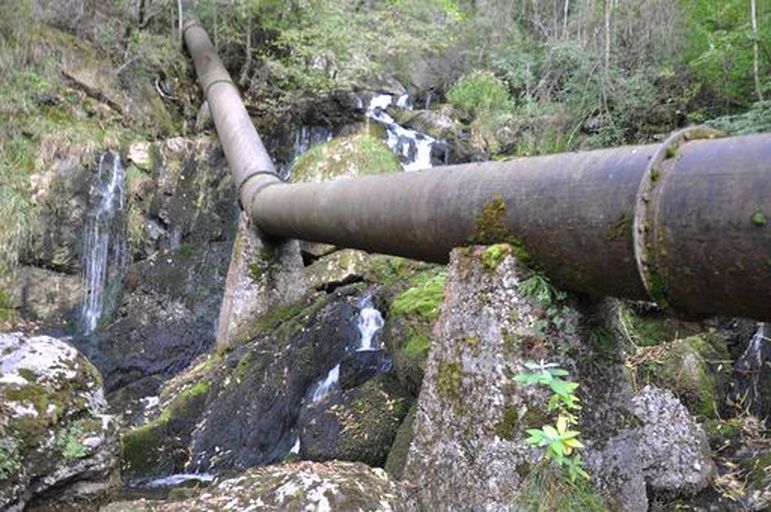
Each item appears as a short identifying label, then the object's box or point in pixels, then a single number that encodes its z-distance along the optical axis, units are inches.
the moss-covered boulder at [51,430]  162.4
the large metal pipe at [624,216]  80.7
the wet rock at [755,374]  225.3
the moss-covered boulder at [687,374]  210.7
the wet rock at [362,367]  223.0
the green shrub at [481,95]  561.3
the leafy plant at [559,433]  89.5
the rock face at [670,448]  160.6
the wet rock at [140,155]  425.7
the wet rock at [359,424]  178.1
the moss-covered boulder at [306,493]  126.6
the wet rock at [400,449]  161.2
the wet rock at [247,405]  225.3
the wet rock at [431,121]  531.8
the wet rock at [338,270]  311.4
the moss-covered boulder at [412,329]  187.6
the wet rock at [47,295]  366.9
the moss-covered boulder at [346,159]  358.0
